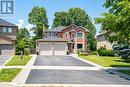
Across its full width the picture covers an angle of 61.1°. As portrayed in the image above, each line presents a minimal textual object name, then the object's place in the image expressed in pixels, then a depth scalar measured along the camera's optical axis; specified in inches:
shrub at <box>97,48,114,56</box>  729.9
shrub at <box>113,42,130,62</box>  552.9
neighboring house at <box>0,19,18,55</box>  745.4
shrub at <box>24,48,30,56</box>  745.4
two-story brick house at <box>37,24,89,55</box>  805.5
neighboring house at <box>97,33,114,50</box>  900.2
